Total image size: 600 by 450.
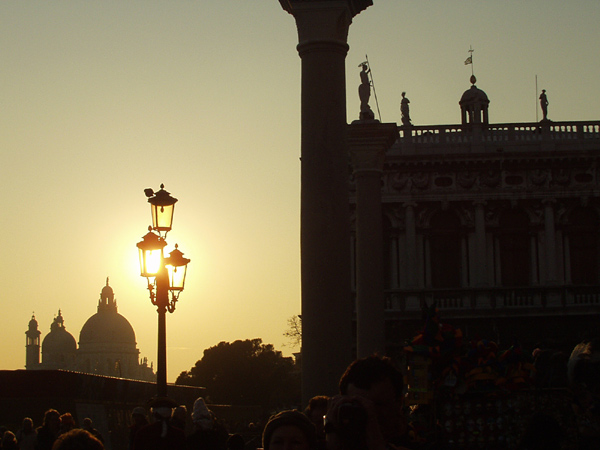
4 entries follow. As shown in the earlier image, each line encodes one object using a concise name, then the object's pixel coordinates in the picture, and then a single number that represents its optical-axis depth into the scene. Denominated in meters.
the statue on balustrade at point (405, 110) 42.22
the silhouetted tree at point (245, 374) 82.94
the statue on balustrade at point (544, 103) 42.19
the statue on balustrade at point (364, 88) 21.52
